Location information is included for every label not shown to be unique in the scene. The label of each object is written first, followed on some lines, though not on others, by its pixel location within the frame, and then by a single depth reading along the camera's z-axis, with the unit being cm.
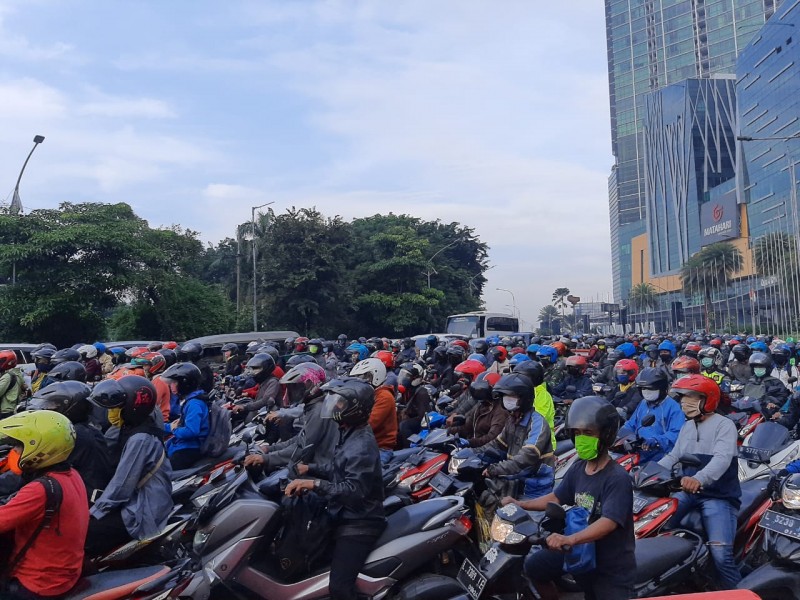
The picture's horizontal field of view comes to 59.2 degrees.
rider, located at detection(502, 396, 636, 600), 324
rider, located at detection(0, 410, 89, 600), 328
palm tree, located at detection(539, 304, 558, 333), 12697
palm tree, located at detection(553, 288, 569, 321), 10819
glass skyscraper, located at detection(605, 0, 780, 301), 10956
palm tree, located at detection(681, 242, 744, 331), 5566
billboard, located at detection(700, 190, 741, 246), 7438
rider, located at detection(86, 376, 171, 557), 391
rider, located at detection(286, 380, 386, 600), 386
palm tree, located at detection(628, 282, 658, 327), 9262
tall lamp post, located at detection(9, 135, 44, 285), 2411
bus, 2909
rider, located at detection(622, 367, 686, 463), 537
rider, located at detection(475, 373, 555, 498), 485
